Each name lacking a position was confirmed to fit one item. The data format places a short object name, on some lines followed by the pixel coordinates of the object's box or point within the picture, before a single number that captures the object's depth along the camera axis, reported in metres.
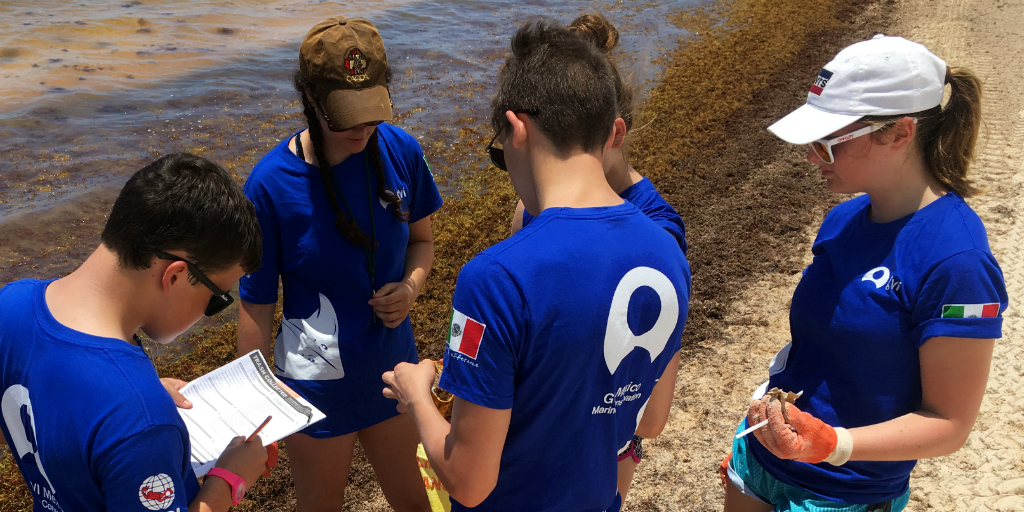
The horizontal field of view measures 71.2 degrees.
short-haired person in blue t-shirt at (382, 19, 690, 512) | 1.52
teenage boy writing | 1.60
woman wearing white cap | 1.95
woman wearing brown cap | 2.71
